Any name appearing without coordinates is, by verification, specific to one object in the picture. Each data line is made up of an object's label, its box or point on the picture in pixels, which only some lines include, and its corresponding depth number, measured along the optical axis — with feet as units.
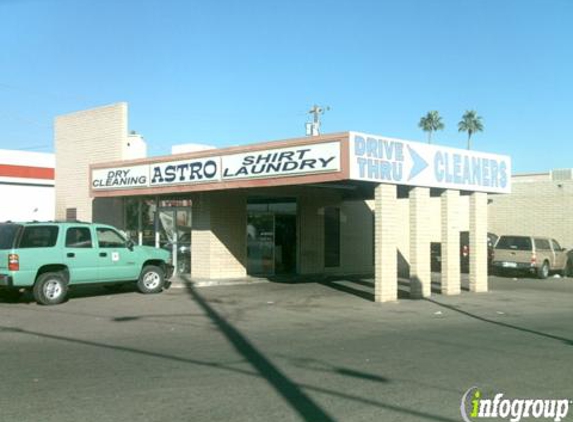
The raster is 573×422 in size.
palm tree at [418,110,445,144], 306.14
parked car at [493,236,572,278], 90.38
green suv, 49.88
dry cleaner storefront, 54.70
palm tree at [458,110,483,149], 300.20
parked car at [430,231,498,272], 94.73
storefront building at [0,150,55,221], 117.50
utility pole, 114.19
